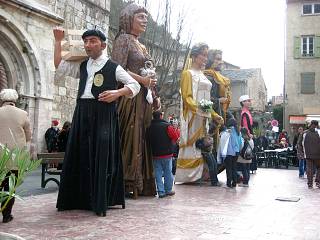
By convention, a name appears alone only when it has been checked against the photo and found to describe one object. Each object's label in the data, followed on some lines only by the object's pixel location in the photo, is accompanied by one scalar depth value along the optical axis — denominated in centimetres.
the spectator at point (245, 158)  846
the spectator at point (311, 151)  905
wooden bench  773
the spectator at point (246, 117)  898
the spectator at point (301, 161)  1123
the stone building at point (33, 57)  1281
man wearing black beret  484
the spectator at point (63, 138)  1039
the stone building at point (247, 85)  4391
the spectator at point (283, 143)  1980
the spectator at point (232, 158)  799
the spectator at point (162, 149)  632
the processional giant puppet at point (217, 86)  882
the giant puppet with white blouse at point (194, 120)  805
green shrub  267
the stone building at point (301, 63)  3378
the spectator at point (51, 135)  1297
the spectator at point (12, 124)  458
